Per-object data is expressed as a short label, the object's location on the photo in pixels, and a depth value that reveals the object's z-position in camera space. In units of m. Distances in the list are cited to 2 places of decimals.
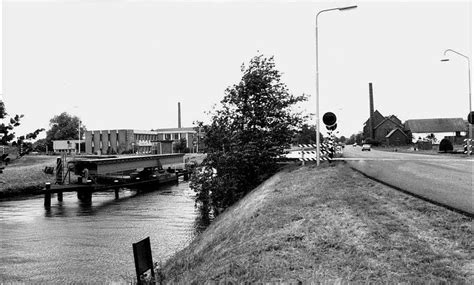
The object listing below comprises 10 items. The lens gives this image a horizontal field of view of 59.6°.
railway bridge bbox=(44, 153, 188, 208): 32.88
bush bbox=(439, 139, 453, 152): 39.16
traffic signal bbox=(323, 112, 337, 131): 17.81
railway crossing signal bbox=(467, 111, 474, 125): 27.10
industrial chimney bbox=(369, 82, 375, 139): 83.12
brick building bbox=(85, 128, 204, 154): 92.96
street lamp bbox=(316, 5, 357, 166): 16.90
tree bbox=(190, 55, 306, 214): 20.19
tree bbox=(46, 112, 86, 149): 106.06
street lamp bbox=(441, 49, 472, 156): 27.16
